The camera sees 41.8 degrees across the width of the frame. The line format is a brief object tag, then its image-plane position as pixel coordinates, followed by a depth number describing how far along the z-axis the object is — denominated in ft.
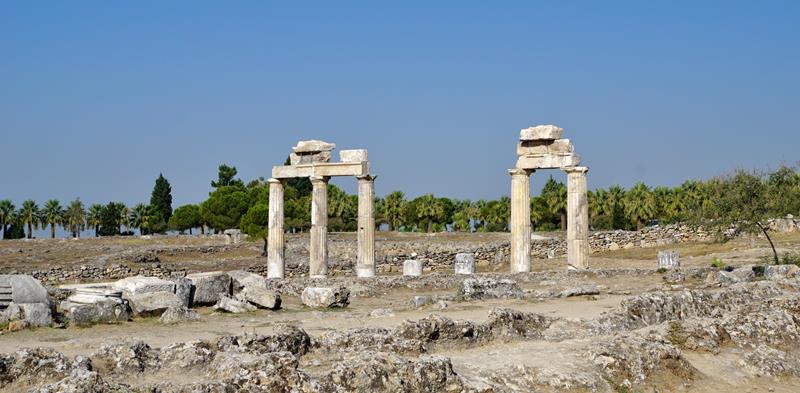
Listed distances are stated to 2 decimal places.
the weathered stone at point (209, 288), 90.02
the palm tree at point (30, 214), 349.41
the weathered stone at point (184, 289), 86.24
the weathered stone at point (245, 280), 97.35
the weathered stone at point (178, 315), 75.05
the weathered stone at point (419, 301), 88.12
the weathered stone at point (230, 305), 83.87
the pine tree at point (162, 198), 358.84
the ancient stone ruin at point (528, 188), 129.39
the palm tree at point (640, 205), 276.62
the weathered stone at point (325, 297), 90.42
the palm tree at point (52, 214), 352.28
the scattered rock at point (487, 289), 94.89
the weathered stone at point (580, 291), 96.32
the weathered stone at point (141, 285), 82.84
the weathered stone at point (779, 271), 107.65
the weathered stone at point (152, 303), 78.04
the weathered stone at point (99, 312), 73.46
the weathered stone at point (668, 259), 132.77
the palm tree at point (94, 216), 352.69
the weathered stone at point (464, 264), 134.21
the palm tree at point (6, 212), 345.92
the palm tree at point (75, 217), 352.08
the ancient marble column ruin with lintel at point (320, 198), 132.67
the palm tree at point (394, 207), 333.83
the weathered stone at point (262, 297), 86.33
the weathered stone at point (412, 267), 134.92
